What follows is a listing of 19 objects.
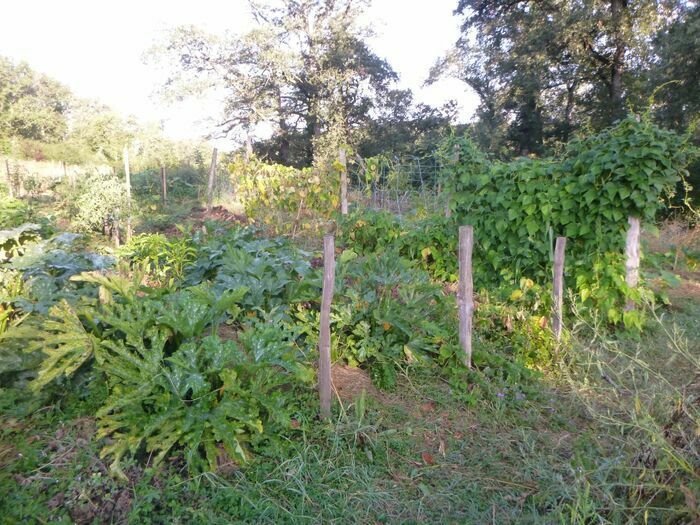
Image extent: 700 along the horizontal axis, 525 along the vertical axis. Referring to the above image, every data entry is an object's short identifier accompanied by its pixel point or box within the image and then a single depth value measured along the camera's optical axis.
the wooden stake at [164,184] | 12.37
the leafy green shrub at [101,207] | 7.95
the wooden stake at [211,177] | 11.16
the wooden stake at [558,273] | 4.18
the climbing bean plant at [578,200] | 4.48
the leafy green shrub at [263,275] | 3.85
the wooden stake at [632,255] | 4.68
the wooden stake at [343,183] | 8.04
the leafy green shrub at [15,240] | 4.61
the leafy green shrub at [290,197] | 8.11
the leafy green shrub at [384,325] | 3.60
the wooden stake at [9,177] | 12.16
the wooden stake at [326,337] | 2.97
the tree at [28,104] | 26.99
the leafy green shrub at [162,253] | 5.10
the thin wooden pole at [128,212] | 7.95
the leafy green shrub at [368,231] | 6.77
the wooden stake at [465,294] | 3.71
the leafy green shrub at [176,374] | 2.49
